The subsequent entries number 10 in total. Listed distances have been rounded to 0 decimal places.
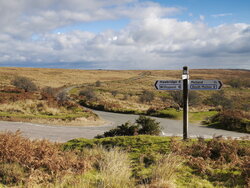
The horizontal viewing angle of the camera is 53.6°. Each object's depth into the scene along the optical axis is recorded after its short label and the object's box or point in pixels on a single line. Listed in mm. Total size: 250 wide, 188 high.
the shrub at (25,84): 37875
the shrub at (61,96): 31491
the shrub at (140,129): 11516
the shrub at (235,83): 70750
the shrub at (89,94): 42003
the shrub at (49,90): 39875
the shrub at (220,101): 38147
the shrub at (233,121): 18395
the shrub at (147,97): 48003
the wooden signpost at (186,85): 7344
